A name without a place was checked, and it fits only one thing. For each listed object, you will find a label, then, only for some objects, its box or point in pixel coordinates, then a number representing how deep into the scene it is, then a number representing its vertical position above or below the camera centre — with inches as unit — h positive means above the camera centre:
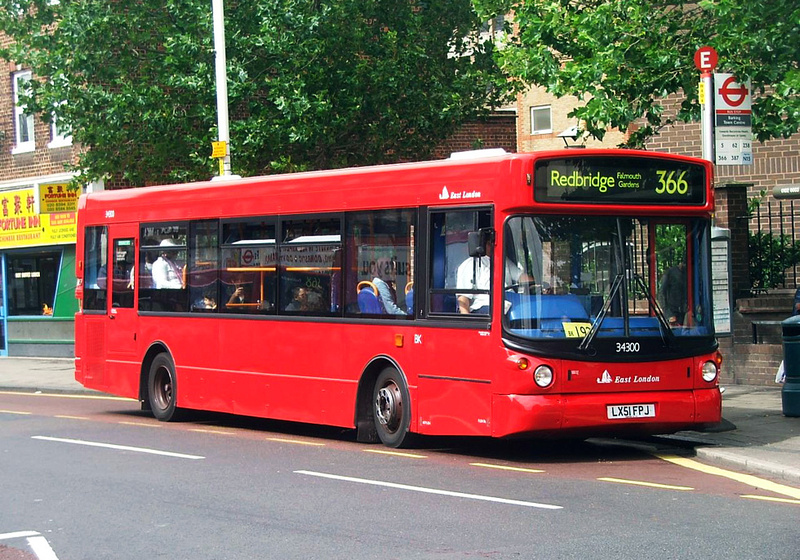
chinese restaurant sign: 1229.1 +85.5
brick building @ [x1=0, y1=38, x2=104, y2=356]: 1245.1 +70.1
